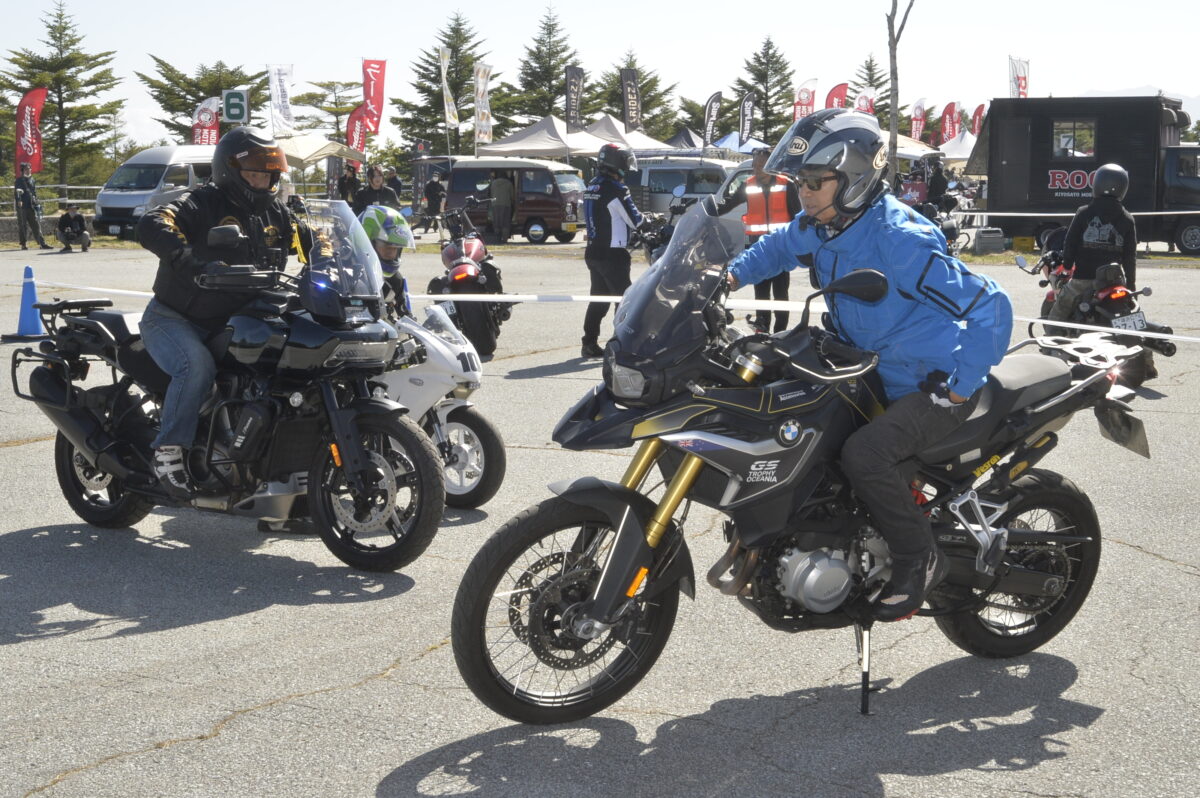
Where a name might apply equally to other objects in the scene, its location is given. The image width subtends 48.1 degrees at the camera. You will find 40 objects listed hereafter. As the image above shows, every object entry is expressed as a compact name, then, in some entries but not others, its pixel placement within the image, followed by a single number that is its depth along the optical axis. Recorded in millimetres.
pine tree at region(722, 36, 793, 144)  81125
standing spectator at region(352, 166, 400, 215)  21550
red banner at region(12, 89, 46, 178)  36531
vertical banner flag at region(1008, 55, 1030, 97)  51156
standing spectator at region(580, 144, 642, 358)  12648
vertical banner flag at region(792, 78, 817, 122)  51438
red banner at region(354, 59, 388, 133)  47844
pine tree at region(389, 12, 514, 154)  70750
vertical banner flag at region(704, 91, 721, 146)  43603
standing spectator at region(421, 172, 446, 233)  30938
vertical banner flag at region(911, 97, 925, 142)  70562
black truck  28062
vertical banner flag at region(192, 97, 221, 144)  42938
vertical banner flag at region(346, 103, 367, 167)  48562
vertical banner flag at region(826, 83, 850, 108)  53844
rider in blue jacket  4031
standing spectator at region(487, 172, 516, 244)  33312
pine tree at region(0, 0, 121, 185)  55750
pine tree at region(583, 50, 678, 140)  76250
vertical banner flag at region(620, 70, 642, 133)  49000
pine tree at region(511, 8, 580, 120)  73062
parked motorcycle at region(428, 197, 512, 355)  12164
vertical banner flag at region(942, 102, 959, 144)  73500
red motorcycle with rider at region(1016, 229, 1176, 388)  10766
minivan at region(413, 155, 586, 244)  33625
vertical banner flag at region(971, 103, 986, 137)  71500
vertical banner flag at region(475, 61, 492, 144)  44219
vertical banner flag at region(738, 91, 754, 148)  44306
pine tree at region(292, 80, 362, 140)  72812
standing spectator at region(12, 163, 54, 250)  27500
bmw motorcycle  3850
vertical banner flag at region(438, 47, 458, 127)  45488
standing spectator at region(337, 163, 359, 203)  33375
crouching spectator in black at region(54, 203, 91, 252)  27844
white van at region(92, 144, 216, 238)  31719
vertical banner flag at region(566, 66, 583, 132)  47344
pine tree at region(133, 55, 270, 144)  63438
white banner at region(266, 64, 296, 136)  40153
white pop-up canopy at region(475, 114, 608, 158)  41812
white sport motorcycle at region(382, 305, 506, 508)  6680
